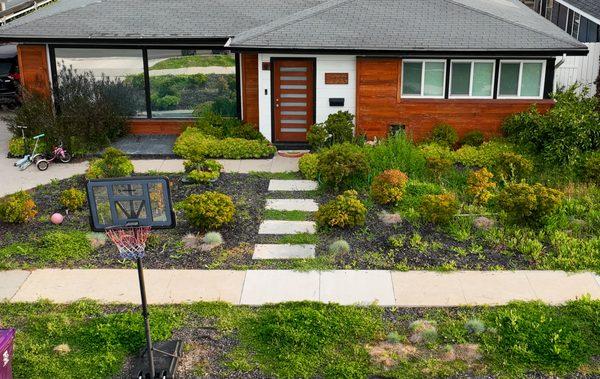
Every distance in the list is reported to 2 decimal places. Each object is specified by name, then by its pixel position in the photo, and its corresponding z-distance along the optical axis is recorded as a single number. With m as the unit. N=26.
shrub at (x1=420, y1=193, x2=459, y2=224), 12.17
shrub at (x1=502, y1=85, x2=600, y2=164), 15.09
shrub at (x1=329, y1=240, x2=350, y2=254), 11.50
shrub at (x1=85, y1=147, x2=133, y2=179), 14.60
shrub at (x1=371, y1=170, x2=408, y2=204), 13.17
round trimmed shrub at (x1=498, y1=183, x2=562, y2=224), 11.91
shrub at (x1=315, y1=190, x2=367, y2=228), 12.18
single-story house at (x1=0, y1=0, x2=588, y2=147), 16.52
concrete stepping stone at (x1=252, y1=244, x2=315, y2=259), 11.52
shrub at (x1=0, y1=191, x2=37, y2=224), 12.63
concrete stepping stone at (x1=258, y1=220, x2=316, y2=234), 12.50
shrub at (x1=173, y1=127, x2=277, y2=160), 16.59
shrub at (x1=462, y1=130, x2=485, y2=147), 16.51
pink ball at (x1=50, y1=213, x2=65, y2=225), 12.74
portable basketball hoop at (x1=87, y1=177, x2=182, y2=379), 7.67
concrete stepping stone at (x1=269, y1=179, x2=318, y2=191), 14.64
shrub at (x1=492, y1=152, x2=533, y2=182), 14.23
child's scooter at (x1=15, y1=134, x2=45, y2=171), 16.19
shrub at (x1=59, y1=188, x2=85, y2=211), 13.24
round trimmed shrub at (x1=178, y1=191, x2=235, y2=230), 12.07
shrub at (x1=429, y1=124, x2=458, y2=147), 16.47
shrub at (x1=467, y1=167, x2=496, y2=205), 13.10
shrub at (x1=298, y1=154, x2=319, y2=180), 15.15
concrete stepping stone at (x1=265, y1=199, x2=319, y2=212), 13.55
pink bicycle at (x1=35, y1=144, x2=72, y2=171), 16.02
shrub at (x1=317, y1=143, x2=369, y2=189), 13.86
